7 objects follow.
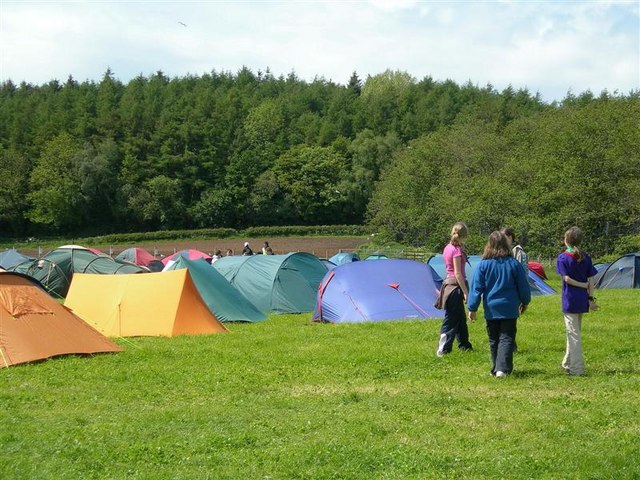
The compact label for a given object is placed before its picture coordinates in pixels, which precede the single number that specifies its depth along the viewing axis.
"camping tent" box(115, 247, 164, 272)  38.56
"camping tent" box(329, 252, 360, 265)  34.80
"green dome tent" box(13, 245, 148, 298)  25.61
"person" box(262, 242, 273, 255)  28.61
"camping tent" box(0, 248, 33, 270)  31.62
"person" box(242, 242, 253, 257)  28.18
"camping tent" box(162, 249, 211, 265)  29.76
